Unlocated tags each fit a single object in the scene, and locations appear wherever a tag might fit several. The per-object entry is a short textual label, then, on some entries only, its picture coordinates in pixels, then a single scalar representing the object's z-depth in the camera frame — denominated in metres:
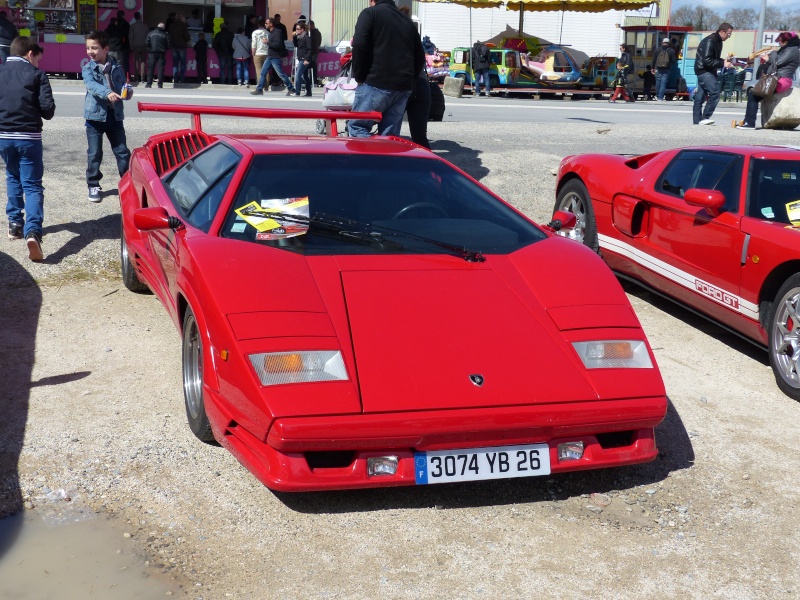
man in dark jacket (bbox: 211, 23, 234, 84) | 22.38
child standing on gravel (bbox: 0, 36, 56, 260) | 6.90
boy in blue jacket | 7.94
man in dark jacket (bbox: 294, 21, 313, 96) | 19.38
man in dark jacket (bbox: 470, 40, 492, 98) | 23.59
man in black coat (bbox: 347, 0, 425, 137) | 8.06
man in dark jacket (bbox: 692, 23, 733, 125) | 14.61
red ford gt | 5.18
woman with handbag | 14.57
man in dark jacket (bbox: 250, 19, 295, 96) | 19.44
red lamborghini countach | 3.36
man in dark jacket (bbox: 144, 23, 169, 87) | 20.37
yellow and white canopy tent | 25.50
